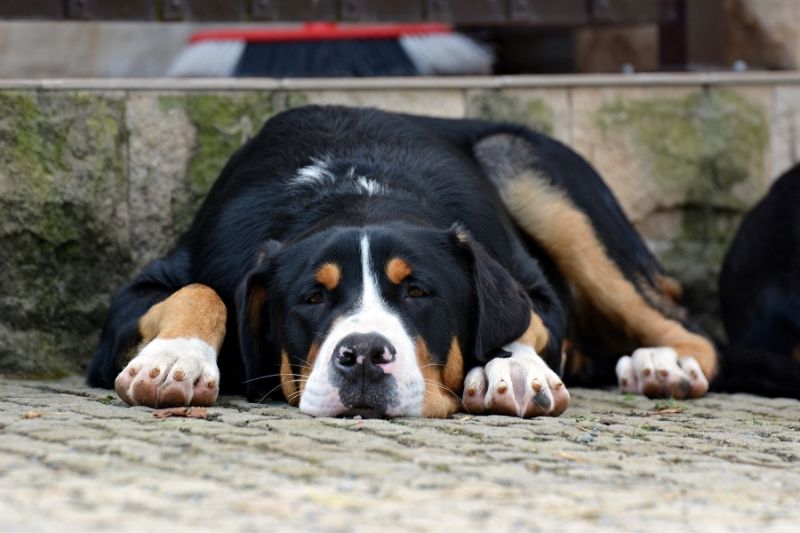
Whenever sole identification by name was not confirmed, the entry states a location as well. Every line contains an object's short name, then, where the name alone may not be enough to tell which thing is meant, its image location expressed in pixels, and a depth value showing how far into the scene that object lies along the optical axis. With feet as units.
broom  46.41
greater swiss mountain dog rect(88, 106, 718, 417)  27.46
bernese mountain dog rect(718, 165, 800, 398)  38.19
